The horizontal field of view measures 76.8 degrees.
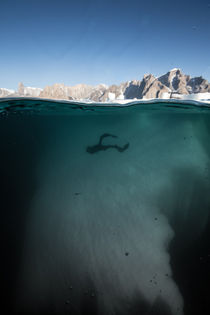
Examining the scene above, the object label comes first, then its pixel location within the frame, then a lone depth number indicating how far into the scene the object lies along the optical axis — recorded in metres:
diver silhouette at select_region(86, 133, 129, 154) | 9.98
